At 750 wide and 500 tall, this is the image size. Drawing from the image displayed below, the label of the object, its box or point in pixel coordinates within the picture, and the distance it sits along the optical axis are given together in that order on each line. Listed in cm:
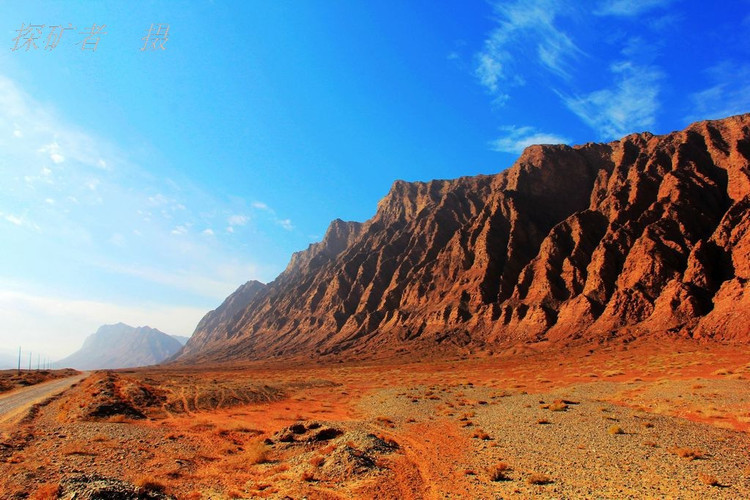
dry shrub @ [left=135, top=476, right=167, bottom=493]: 1338
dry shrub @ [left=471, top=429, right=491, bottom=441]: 2105
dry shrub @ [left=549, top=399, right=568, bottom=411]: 2758
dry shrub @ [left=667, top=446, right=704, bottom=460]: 1554
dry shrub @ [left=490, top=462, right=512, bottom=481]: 1460
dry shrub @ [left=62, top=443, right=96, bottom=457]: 1806
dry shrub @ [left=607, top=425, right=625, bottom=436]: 2016
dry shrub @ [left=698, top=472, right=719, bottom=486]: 1292
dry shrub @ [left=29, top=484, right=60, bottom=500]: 1138
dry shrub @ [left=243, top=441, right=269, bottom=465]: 1841
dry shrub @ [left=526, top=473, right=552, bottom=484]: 1393
